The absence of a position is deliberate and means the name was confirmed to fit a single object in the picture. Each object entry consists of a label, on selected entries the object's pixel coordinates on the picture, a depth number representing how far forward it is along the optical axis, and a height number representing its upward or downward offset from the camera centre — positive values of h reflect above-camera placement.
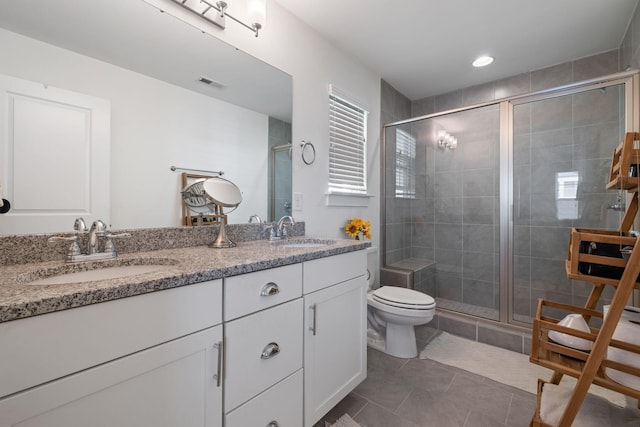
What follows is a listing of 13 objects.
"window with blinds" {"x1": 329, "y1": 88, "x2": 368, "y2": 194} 2.15 +0.58
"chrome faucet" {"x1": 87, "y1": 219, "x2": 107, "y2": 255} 1.00 -0.08
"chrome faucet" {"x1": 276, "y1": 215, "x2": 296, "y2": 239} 1.64 -0.07
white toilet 1.87 -0.74
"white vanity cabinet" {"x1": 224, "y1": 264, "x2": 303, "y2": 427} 0.89 -0.49
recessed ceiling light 2.34 +1.36
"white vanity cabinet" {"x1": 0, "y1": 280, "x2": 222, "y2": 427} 0.55 -0.36
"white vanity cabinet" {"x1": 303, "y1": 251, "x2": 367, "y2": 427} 1.19 -0.56
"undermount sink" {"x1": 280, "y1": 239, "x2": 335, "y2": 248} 1.59 -0.17
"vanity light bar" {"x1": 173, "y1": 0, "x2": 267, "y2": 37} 1.33 +1.04
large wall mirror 0.95 +0.53
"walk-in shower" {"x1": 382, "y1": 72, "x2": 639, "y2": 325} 2.18 +0.21
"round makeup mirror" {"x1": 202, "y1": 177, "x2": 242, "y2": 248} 1.35 +0.09
